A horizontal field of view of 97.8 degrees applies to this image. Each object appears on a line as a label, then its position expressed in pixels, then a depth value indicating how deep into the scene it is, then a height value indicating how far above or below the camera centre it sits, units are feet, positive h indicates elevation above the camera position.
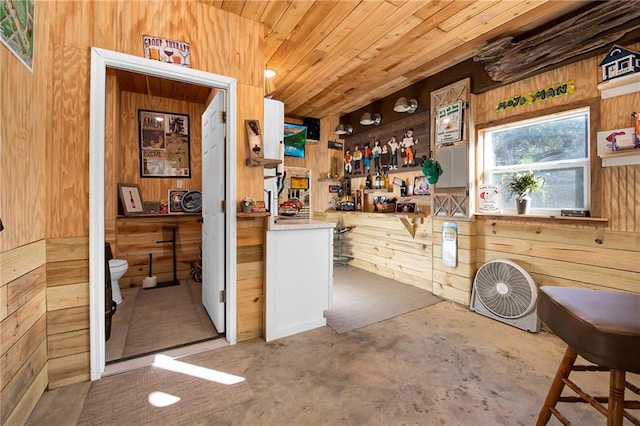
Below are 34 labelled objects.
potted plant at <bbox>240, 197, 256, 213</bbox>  7.13 +0.19
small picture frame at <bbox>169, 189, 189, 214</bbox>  12.76 +0.53
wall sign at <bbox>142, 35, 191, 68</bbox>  6.19 +3.68
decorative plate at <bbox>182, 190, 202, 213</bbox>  12.94 +0.45
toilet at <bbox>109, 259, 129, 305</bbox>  9.30 -2.04
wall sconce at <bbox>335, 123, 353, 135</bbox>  15.30 +4.51
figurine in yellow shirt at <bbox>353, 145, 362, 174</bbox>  15.15 +2.85
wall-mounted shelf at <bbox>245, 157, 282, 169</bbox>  7.13 +1.29
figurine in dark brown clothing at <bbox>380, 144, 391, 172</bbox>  13.46 +2.62
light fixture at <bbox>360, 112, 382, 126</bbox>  13.57 +4.53
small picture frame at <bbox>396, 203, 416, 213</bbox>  12.44 +0.16
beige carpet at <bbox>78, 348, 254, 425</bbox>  4.81 -3.53
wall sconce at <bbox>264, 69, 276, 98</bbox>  10.37 +5.16
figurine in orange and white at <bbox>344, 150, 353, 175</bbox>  15.83 +2.80
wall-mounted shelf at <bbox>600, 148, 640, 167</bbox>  6.38 +1.26
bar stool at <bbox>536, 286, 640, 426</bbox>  2.91 -1.37
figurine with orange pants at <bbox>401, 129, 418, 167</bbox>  12.16 +2.81
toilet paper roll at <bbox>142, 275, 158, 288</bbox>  11.67 -2.95
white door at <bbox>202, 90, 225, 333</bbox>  7.63 +0.02
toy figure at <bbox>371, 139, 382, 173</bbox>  13.93 +2.93
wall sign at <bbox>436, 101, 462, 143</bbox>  9.82 +3.21
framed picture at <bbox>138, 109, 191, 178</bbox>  12.36 +3.07
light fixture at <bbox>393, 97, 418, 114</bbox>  11.48 +4.40
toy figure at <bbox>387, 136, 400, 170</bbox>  13.00 +2.80
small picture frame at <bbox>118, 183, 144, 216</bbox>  11.50 +0.53
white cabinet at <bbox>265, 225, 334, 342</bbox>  7.48 -1.87
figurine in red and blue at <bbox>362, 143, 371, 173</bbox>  14.55 +2.84
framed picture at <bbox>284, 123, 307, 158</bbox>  14.65 +3.46
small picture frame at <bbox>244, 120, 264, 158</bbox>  7.21 +1.91
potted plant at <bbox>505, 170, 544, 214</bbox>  8.25 +0.71
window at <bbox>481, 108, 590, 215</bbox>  7.70 +1.68
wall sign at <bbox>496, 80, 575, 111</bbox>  7.58 +3.37
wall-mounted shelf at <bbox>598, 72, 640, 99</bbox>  6.44 +3.00
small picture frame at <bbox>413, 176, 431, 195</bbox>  11.67 +1.09
